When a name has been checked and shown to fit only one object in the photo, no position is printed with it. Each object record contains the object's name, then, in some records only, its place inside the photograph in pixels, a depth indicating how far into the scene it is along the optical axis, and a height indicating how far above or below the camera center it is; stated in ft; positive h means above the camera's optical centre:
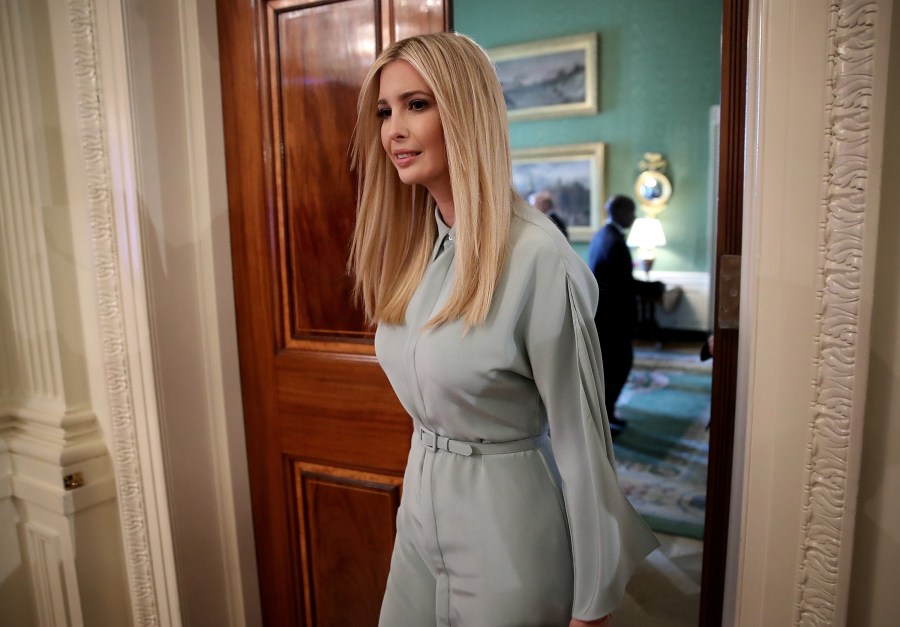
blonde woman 3.29 -0.92
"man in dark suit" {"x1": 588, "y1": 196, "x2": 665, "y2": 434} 12.53 -1.82
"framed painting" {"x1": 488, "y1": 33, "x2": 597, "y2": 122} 19.49 +4.02
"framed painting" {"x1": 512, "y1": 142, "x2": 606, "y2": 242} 20.63 +0.80
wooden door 5.10 -0.83
